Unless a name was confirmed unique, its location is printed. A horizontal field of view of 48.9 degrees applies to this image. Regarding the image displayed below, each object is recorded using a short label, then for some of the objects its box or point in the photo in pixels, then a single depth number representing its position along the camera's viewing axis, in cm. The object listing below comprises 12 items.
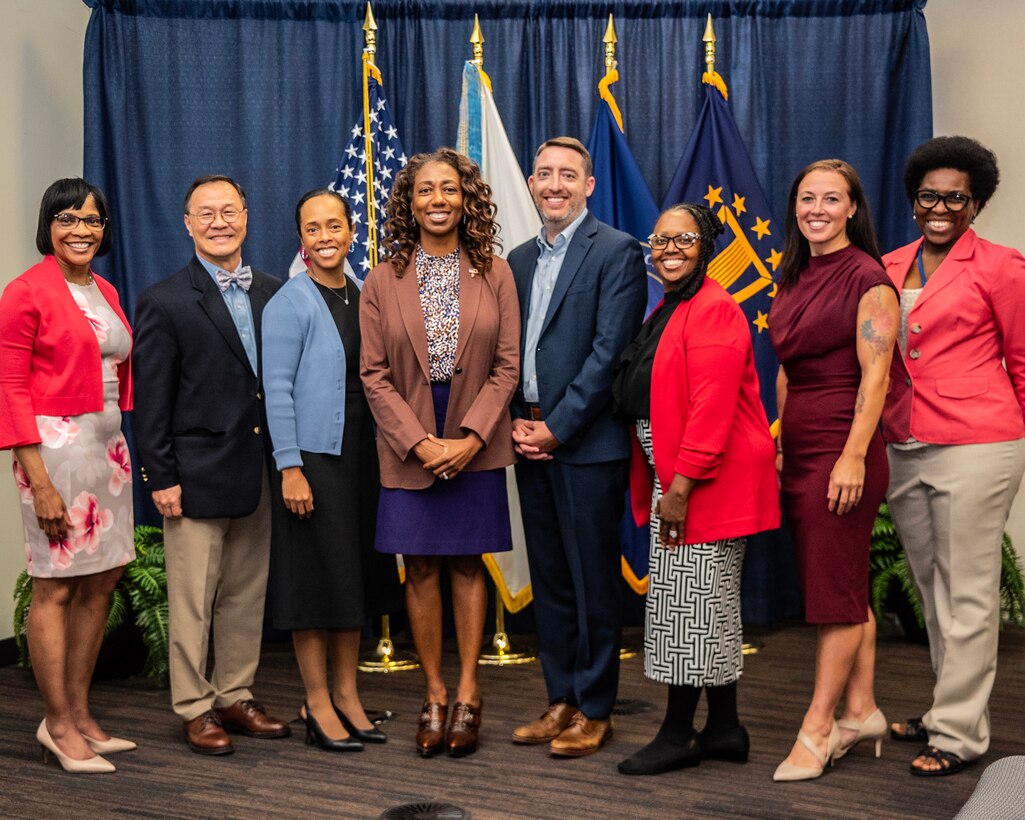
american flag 455
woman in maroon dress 294
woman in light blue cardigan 329
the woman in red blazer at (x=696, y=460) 295
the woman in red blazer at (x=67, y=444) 316
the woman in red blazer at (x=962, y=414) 307
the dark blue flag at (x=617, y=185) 461
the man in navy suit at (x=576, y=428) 323
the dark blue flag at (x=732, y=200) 465
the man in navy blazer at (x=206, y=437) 334
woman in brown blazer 326
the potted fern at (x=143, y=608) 417
